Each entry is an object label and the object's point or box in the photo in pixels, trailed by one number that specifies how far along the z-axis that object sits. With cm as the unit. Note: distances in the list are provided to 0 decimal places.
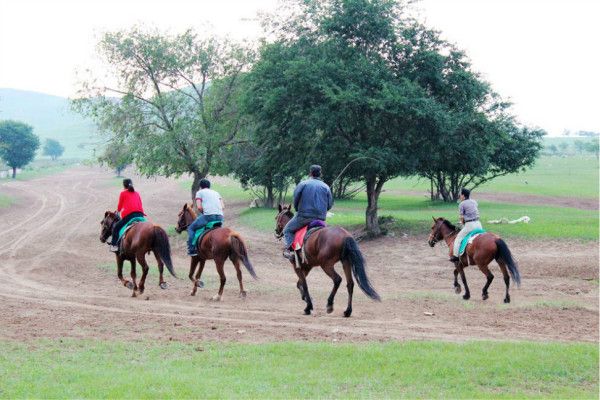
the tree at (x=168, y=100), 3597
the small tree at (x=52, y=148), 19550
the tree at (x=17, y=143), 9675
